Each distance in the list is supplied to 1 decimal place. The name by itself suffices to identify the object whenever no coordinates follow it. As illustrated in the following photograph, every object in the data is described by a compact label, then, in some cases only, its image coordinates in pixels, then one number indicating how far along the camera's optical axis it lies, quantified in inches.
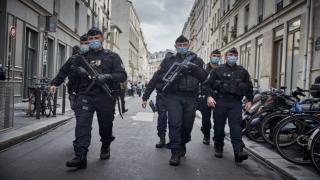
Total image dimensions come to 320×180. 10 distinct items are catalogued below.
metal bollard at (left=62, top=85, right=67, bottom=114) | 317.1
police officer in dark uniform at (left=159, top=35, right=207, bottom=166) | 151.8
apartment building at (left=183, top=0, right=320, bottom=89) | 338.1
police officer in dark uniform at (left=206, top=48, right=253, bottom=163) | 161.0
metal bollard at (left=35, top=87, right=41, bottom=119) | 259.4
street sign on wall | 287.3
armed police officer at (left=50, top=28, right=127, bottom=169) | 138.4
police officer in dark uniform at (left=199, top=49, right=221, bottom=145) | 202.8
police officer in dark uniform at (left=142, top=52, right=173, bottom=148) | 160.6
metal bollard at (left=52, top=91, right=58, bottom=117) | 284.9
